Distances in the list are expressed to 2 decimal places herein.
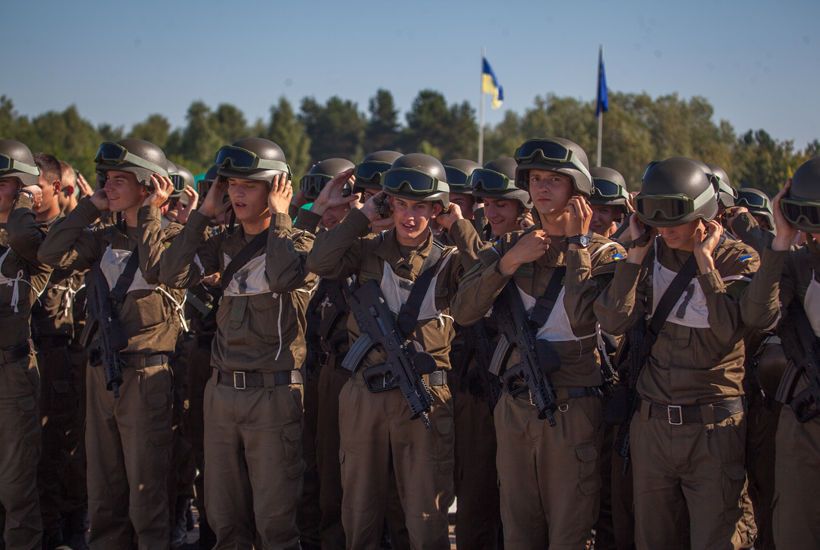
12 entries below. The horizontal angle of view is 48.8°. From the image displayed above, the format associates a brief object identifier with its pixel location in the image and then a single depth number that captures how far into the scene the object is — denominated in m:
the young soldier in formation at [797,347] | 4.59
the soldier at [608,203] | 7.26
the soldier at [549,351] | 5.02
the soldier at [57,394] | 7.29
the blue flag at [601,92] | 25.77
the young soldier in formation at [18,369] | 6.43
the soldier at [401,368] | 5.49
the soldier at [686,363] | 4.75
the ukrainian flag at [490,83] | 28.65
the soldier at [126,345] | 6.15
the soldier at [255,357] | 5.71
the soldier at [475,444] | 6.36
